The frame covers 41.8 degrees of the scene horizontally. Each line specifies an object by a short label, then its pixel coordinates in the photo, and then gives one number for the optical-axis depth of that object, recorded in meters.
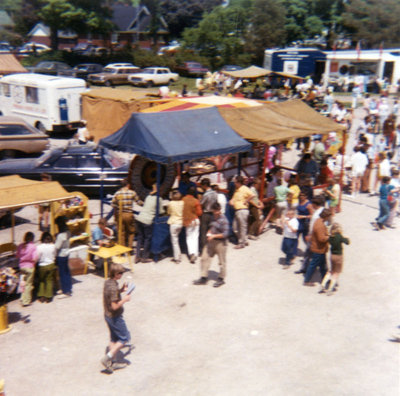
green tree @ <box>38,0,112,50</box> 48.94
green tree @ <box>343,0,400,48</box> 52.28
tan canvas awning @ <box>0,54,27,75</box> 31.52
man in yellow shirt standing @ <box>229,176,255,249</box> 12.34
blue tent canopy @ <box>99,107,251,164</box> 11.40
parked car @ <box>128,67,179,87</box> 42.31
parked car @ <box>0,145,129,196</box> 14.99
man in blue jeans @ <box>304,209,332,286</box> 10.00
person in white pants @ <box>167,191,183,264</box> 11.43
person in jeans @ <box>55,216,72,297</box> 9.79
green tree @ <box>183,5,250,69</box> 51.56
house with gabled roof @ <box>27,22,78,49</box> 81.61
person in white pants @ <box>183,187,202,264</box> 11.48
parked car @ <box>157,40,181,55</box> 55.81
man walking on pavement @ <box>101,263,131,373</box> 7.42
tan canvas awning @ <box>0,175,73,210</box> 9.06
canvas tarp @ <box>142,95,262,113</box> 14.38
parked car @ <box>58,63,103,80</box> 41.88
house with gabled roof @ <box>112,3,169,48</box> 80.06
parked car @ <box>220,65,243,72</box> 46.19
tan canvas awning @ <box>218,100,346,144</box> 13.24
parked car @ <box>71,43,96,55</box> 58.24
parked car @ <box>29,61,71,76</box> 42.28
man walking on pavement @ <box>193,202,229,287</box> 10.07
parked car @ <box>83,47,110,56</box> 56.34
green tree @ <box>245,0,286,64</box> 53.59
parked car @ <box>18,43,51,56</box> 56.43
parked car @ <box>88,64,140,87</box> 41.59
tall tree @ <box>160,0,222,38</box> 71.06
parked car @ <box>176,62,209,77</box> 49.03
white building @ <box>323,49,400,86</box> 41.91
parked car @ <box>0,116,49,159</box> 18.50
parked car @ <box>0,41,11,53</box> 62.88
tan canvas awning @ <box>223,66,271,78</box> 33.40
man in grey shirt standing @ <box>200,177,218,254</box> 11.74
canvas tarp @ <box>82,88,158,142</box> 21.22
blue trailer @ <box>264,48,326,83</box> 42.91
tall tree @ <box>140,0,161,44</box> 67.06
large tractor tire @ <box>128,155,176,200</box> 13.07
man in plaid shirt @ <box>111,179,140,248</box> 11.51
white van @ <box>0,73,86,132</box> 22.20
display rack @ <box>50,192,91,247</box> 11.23
